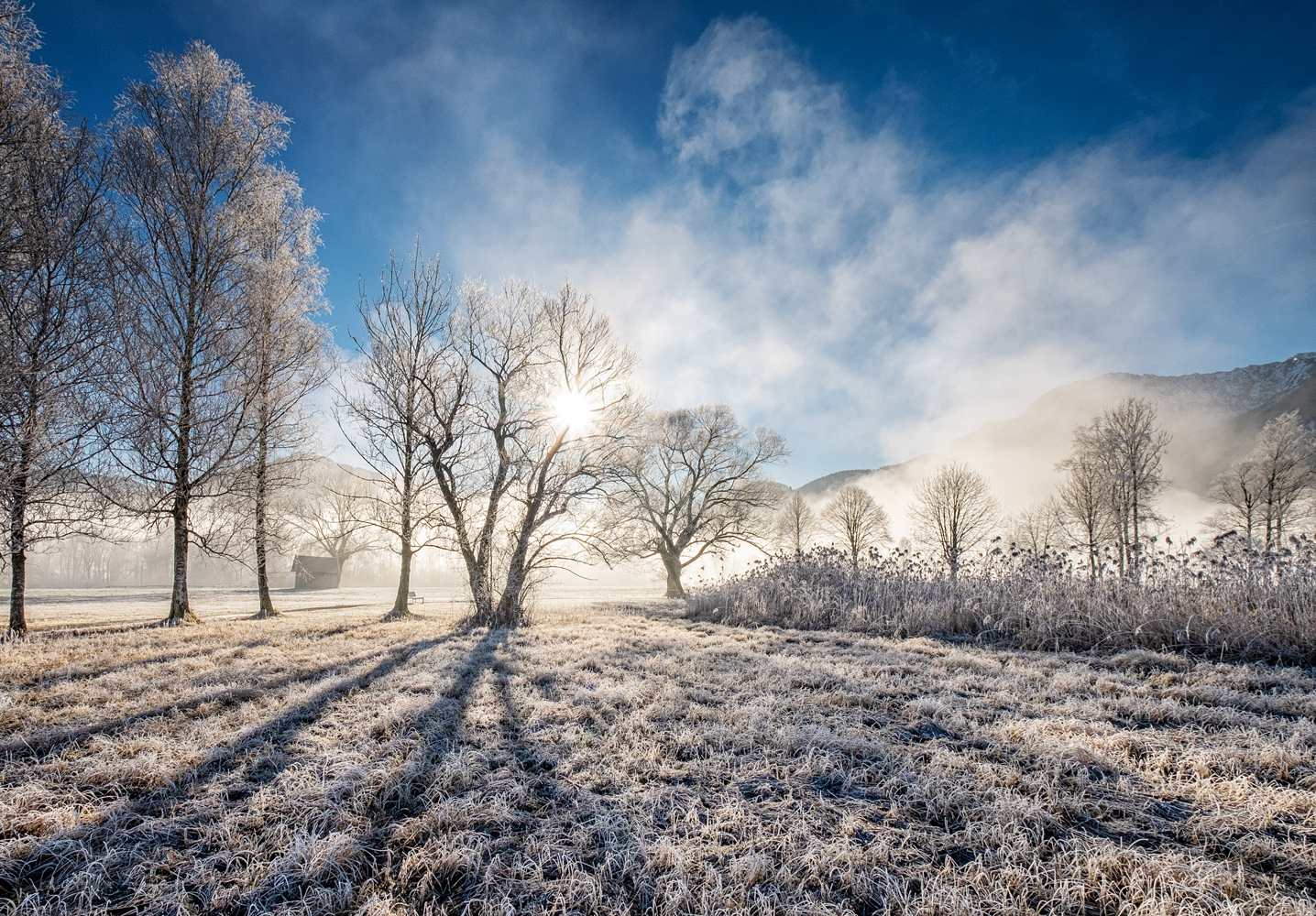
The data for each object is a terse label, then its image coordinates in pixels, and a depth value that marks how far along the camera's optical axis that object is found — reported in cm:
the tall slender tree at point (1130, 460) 2127
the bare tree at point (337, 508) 1278
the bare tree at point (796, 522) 3142
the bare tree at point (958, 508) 3022
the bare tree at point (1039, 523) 2803
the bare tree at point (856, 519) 3181
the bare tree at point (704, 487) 2498
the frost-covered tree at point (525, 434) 1061
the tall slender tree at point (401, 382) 1137
